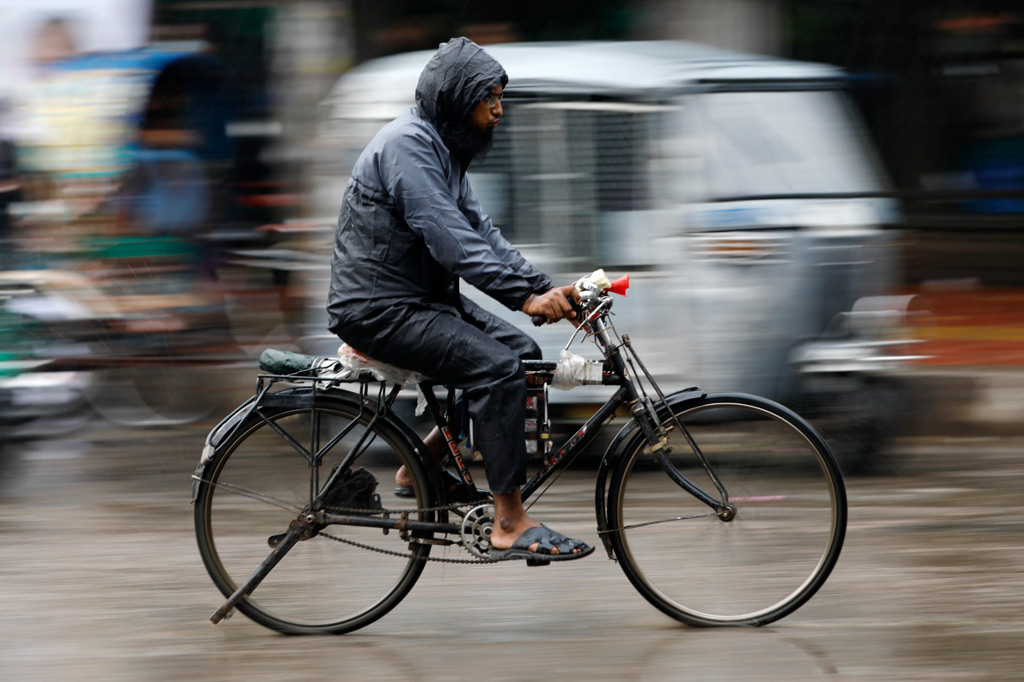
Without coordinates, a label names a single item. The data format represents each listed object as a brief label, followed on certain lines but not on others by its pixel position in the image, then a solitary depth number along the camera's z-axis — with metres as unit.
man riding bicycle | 8.90
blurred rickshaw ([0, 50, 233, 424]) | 17.16
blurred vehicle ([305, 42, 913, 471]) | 13.64
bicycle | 9.29
